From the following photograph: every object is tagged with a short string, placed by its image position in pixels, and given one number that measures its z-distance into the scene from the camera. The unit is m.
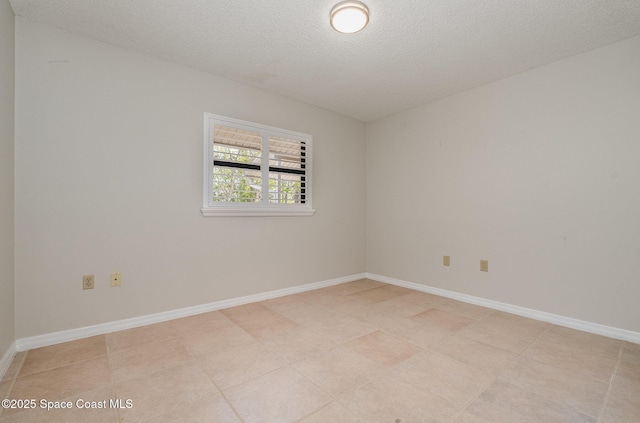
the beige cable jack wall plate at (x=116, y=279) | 2.34
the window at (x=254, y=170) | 2.85
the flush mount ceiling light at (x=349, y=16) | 1.88
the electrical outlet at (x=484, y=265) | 3.01
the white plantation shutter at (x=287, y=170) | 3.27
